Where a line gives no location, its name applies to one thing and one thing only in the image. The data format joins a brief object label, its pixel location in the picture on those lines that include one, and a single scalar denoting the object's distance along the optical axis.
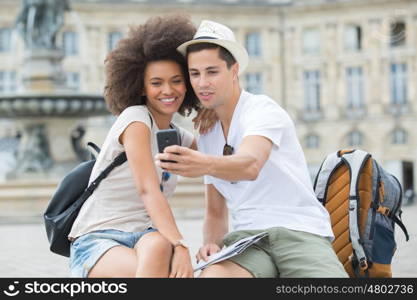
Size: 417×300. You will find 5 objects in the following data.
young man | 4.96
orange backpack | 5.88
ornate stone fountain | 23.66
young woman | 4.94
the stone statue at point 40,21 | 24.97
